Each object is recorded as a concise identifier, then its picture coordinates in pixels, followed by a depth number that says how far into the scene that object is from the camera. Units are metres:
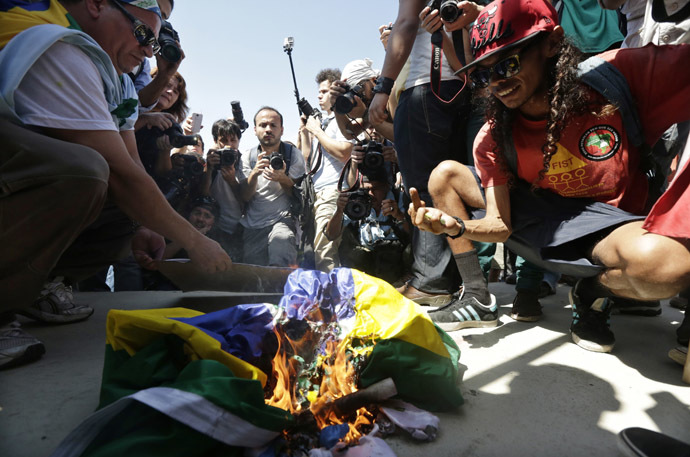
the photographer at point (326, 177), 3.79
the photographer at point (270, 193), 3.97
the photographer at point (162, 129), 3.28
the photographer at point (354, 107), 3.11
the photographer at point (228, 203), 4.20
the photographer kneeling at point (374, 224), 3.04
